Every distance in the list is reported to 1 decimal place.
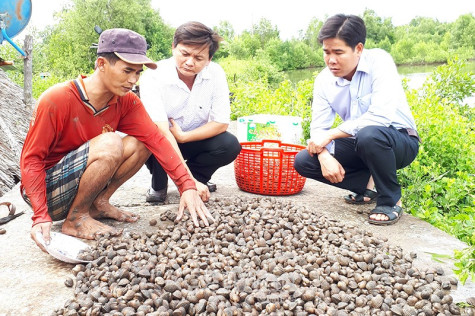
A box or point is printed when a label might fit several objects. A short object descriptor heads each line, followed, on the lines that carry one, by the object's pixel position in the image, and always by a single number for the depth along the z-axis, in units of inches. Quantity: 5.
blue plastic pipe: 191.1
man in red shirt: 93.1
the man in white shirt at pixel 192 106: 119.7
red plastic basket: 140.2
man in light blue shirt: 115.8
